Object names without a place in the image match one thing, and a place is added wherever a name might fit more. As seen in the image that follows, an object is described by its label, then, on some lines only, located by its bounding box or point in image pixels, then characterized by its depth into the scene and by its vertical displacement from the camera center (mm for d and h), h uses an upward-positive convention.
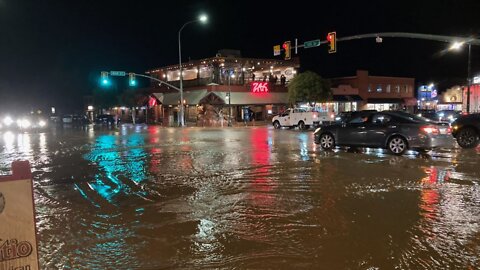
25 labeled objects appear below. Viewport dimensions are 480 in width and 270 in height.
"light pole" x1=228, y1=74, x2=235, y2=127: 46112 +639
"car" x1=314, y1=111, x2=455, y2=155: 14117 -906
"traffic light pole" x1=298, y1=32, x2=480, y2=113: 19141 +3203
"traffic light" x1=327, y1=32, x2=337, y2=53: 23812 +3691
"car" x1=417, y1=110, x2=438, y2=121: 30991 -693
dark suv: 16312 -963
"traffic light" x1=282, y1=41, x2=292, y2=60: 26969 +3780
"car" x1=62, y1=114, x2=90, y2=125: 69581 -1366
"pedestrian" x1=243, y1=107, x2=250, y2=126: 52244 -575
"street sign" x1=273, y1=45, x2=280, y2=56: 28016 +3878
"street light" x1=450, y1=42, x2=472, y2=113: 19797 +2831
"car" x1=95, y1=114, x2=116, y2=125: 62062 -1281
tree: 48844 +2260
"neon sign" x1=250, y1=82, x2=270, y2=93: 52719 +2635
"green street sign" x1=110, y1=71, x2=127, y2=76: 41656 +3652
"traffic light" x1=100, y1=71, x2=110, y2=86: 41562 +3228
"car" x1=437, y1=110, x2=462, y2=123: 31656 -718
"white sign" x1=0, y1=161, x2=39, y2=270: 3004 -783
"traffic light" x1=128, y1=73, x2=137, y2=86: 42250 +3096
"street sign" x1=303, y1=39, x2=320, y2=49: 25441 +3843
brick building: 61031 +2419
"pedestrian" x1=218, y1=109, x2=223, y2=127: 45591 -811
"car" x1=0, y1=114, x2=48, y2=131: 46000 -1212
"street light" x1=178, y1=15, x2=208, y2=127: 38125 +7756
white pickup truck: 35312 -877
